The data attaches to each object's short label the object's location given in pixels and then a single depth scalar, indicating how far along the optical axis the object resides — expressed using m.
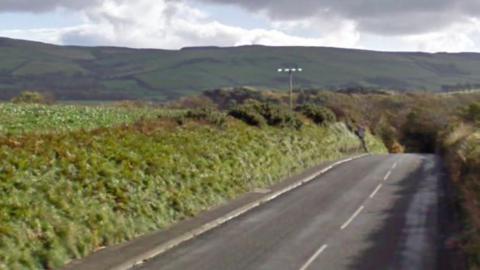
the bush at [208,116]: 36.97
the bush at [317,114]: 57.84
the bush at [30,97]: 85.38
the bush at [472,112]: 82.21
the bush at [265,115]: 43.22
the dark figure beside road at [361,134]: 71.07
